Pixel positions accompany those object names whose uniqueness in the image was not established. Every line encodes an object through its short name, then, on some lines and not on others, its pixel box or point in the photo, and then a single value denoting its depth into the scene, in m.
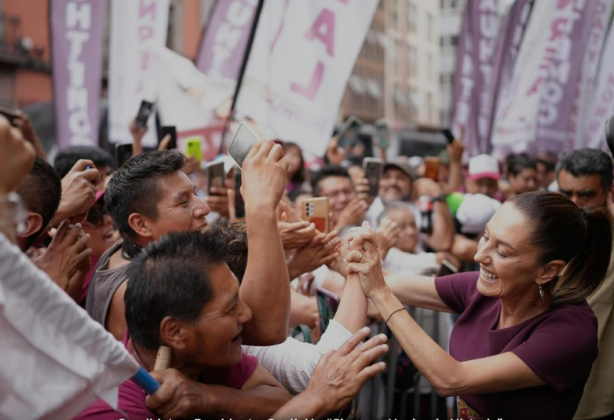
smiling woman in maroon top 2.24
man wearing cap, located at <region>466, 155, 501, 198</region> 6.59
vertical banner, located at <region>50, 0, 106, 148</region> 6.91
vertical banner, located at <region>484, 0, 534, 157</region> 9.84
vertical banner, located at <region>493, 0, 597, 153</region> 7.98
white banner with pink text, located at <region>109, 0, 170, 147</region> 6.86
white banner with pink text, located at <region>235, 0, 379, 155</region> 5.74
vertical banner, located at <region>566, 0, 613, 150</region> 8.65
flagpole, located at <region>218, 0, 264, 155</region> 5.96
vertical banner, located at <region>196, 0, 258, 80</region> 7.18
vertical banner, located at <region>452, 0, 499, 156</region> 9.67
